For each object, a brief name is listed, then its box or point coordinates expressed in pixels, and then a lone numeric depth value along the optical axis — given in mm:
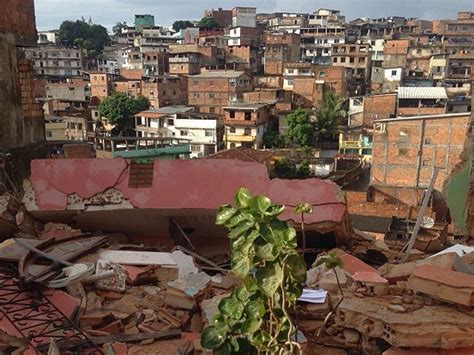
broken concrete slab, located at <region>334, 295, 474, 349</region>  3121
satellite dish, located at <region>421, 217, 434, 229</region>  14830
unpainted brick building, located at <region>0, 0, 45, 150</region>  6801
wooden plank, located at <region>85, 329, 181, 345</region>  3518
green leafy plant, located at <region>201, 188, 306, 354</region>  2633
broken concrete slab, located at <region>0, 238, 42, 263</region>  4488
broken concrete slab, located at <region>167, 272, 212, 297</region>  4027
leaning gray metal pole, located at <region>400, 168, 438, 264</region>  5424
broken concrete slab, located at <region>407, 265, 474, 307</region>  3348
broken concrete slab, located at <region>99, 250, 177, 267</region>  4613
